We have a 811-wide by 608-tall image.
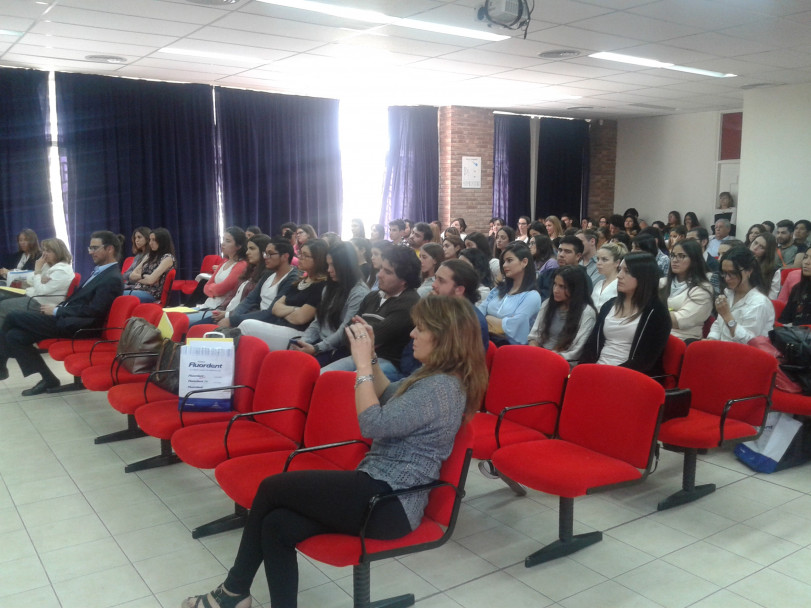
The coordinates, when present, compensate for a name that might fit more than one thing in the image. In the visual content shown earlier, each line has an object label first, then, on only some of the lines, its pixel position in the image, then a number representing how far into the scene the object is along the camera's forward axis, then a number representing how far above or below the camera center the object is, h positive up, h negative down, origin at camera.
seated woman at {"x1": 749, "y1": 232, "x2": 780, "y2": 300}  5.85 -0.45
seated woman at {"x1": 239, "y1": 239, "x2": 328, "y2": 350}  4.49 -0.69
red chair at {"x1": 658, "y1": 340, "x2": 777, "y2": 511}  3.28 -0.98
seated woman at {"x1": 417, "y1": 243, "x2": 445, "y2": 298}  5.36 -0.43
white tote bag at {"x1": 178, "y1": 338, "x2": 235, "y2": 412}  3.45 -0.82
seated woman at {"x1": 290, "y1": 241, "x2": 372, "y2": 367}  4.38 -0.61
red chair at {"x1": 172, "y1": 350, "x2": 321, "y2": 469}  2.95 -1.02
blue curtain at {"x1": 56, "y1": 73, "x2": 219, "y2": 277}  8.57 +0.60
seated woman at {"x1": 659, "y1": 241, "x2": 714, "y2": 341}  4.59 -0.60
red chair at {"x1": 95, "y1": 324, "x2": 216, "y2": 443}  3.71 -1.05
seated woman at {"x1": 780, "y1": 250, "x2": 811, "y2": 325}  5.07 -0.73
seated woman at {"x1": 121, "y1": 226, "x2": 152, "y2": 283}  7.33 -0.48
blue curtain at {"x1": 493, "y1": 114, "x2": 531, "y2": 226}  12.51 +0.71
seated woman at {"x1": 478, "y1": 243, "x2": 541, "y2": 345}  4.55 -0.66
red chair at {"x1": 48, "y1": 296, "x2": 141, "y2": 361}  5.01 -0.94
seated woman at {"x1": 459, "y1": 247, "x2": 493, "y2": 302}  5.67 -0.49
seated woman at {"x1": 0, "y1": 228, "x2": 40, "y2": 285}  7.92 -0.50
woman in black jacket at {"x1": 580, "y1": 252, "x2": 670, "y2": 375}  3.64 -0.65
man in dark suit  5.23 -0.87
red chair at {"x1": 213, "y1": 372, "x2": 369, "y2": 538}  2.64 -0.99
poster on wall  11.57 +0.56
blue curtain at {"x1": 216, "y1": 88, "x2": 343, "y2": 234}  9.71 +0.67
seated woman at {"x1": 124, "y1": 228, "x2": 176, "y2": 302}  6.90 -0.65
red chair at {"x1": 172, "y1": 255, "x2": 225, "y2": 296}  8.19 -0.97
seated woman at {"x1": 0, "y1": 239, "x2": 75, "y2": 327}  5.85 -0.65
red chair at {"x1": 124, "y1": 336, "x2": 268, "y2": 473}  3.34 -1.03
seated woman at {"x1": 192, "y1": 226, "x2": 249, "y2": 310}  6.15 -0.60
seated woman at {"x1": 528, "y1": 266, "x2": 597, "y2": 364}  4.05 -0.64
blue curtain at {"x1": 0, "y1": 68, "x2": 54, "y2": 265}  8.05 +0.61
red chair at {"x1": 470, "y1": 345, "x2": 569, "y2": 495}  3.18 -0.93
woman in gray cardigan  2.20 -0.87
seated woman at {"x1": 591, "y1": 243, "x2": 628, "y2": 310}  4.88 -0.44
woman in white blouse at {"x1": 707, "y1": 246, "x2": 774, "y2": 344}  4.19 -0.62
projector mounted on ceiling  4.74 +1.33
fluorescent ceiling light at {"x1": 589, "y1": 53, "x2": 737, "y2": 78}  7.33 +1.59
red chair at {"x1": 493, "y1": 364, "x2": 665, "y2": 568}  2.71 -1.04
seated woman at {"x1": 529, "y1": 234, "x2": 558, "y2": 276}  6.48 -0.44
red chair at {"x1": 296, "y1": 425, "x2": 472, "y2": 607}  2.14 -1.06
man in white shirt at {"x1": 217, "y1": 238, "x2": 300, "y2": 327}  5.29 -0.61
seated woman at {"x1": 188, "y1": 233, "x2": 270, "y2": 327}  5.73 -0.66
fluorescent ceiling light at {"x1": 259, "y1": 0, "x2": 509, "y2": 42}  5.40 +1.56
